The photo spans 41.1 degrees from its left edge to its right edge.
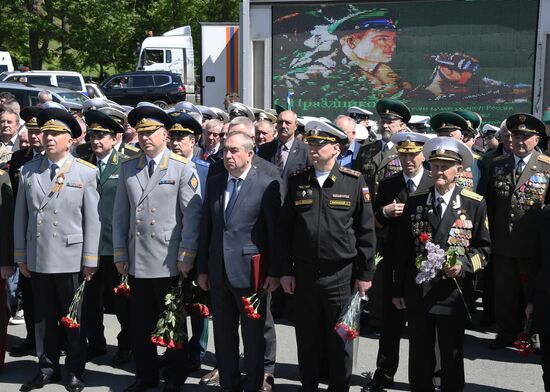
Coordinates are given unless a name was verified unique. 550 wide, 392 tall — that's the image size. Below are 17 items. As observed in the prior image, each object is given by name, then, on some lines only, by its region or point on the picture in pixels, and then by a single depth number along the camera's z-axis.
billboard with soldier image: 13.00
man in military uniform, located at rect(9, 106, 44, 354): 6.98
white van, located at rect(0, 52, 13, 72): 28.81
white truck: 32.41
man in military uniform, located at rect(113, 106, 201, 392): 5.71
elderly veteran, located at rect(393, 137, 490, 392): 5.09
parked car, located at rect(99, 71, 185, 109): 28.83
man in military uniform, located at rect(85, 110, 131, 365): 6.51
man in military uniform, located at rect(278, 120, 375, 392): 5.31
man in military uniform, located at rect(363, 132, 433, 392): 5.89
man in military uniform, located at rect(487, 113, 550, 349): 6.75
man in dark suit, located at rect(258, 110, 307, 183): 7.79
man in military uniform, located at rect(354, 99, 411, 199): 7.19
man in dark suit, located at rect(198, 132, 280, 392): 5.48
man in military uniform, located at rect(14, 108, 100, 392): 5.89
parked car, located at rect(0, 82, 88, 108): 18.75
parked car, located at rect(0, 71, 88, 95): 24.84
